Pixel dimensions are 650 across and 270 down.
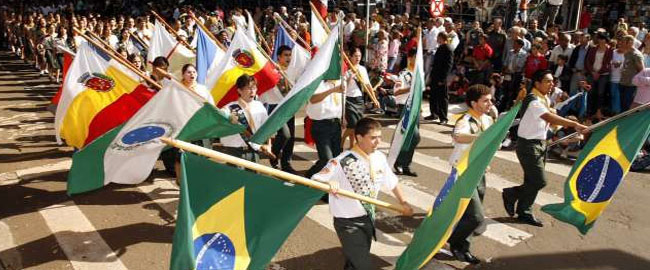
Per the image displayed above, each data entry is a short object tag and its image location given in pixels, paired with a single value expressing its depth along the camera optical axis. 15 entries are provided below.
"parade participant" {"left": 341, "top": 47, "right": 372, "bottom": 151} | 8.12
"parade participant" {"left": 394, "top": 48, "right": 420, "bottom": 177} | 8.50
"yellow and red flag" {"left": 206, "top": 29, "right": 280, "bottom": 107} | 8.68
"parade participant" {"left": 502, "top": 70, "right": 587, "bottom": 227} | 6.06
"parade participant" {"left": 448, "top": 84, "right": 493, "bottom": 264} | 5.47
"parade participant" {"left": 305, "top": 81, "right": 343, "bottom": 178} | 7.20
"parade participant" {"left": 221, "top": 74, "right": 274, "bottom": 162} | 6.45
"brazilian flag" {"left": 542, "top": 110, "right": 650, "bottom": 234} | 5.38
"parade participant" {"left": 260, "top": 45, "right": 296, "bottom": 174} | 8.43
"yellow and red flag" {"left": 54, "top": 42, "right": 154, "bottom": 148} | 6.96
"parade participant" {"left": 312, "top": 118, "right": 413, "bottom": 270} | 4.54
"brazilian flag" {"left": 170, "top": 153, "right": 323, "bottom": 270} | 4.07
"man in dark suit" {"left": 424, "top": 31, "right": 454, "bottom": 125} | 11.69
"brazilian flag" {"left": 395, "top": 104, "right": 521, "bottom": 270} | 4.28
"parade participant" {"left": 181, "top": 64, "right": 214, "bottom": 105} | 6.98
